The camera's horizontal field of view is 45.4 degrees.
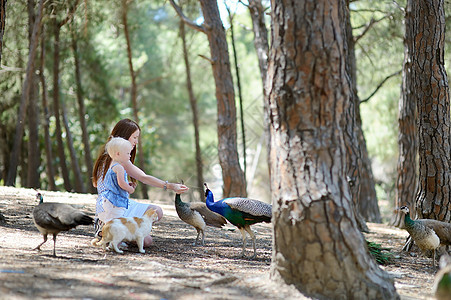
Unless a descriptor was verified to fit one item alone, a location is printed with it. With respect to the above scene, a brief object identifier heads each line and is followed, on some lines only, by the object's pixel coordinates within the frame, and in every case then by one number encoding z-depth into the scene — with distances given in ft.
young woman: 18.75
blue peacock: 18.31
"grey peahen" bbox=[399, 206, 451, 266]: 19.72
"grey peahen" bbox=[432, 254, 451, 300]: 11.04
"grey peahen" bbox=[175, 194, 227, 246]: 20.02
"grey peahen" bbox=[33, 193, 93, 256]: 15.29
